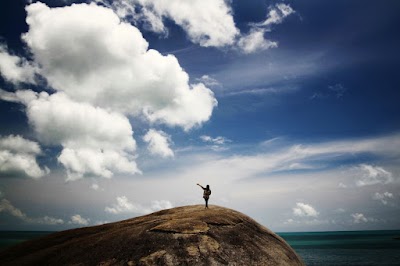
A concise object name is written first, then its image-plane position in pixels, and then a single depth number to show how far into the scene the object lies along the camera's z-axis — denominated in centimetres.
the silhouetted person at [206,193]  1748
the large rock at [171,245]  1137
